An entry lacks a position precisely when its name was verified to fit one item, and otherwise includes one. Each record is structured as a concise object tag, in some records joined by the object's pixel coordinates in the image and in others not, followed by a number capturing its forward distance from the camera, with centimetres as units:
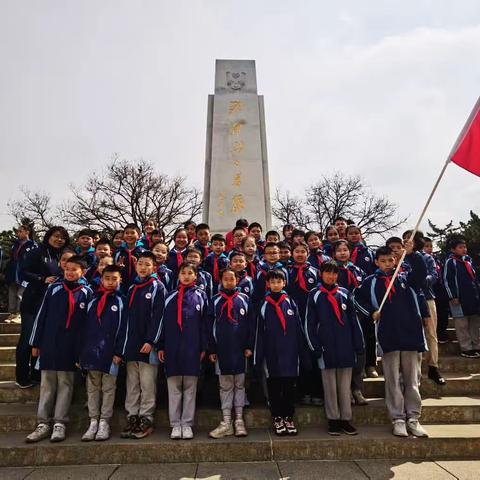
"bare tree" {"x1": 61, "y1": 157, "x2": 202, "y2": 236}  2392
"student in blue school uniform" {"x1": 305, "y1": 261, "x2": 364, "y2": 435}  348
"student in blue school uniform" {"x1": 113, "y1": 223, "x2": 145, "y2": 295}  471
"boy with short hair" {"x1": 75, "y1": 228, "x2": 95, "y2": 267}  492
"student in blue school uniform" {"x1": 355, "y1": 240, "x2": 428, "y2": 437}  346
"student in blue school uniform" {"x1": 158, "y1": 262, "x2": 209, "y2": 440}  347
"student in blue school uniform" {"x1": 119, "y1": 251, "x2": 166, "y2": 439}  350
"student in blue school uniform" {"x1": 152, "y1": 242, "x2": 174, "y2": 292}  435
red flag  368
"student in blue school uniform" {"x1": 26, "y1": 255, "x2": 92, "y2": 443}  349
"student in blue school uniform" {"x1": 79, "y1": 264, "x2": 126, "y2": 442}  345
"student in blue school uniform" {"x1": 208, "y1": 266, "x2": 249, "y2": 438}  353
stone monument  1010
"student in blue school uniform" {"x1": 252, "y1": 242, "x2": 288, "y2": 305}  427
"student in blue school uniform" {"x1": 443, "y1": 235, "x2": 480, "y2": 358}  523
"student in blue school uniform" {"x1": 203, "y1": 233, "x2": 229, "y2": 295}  498
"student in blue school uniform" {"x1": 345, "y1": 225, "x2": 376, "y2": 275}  518
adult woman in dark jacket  419
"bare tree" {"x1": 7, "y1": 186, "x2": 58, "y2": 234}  2545
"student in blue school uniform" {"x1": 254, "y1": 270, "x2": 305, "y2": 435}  353
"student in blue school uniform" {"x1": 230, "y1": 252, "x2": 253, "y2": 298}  415
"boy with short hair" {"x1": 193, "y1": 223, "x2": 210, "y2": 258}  563
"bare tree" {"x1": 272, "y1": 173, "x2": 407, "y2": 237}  2734
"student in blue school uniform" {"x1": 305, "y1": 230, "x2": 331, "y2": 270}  500
